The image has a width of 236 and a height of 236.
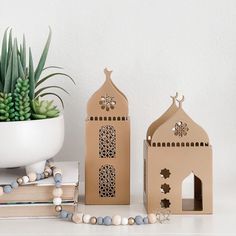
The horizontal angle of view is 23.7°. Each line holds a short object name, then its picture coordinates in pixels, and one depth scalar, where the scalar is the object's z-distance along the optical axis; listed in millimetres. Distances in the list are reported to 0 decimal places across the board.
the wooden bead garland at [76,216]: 902
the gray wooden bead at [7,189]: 916
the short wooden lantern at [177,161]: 959
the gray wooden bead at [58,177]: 937
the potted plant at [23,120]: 923
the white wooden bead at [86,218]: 908
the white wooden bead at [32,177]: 938
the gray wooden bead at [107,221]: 900
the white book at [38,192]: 931
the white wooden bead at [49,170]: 983
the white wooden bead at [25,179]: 930
